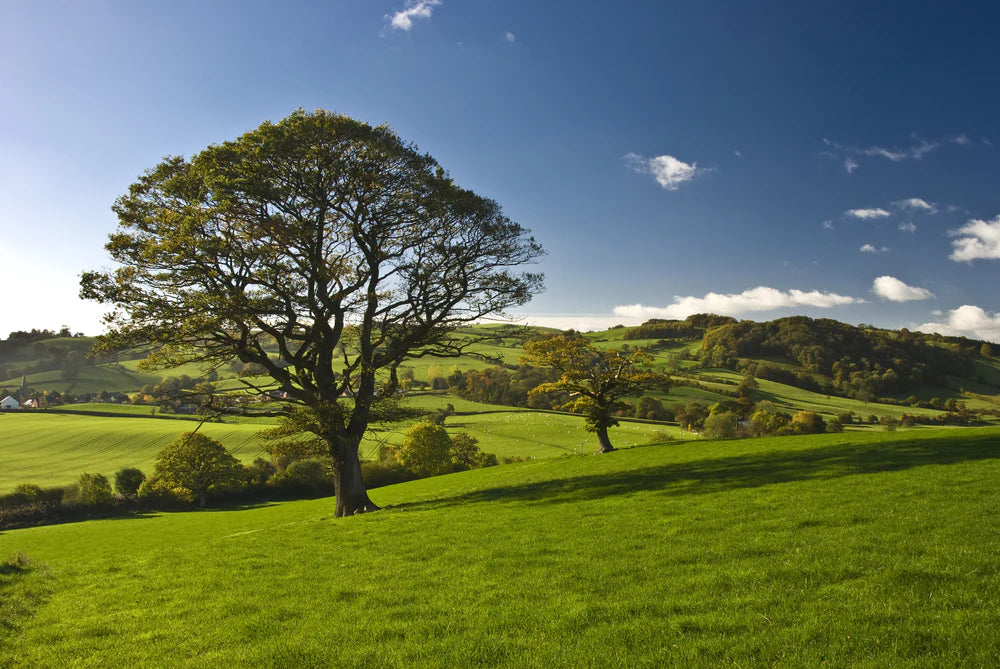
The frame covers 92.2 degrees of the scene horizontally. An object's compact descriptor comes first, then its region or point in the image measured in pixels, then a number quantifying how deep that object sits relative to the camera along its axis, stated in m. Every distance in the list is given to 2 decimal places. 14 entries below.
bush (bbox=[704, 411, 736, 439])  76.25
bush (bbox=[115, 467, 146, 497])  70.00
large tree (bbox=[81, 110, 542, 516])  19.62
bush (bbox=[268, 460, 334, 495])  71.69
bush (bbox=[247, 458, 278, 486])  71.32
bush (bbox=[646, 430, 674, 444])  80.44
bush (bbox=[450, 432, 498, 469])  83.31
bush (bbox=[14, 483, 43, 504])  63.47
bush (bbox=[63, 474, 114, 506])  62.12
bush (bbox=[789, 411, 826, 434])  77.19
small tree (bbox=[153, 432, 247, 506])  65.94
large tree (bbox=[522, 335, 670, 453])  40.84
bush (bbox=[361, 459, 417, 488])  72.38
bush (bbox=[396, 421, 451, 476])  72.25
